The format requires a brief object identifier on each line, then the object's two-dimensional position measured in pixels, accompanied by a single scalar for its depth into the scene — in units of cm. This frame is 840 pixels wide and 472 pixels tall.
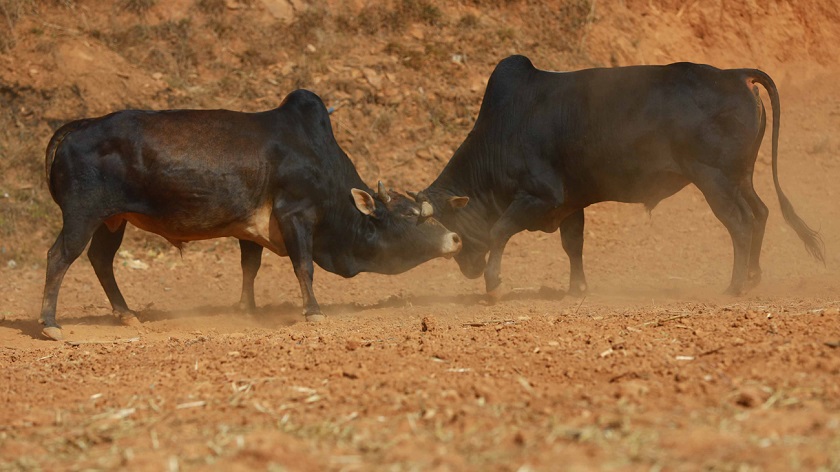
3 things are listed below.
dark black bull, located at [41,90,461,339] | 1575
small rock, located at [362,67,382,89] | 2847
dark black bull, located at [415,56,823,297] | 1720
